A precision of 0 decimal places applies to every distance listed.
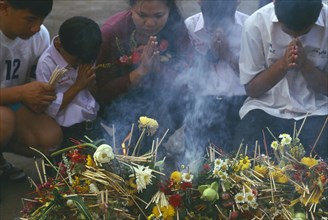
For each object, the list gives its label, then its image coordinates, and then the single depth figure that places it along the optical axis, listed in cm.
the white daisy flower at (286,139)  238
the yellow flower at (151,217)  220
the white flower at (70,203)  218
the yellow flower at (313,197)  219
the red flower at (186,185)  225
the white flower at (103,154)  222
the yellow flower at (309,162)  229
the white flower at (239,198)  221
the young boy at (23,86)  329
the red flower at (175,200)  222
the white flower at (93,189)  224
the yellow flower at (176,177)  229
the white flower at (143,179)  222
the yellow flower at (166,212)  220
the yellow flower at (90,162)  231
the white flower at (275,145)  241
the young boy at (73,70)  348
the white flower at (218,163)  229
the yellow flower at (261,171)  239
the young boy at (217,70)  371
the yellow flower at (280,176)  230
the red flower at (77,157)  231
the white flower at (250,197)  221
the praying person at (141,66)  355
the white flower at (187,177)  227
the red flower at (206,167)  236
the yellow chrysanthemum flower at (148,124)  249
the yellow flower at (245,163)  233
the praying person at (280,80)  334
